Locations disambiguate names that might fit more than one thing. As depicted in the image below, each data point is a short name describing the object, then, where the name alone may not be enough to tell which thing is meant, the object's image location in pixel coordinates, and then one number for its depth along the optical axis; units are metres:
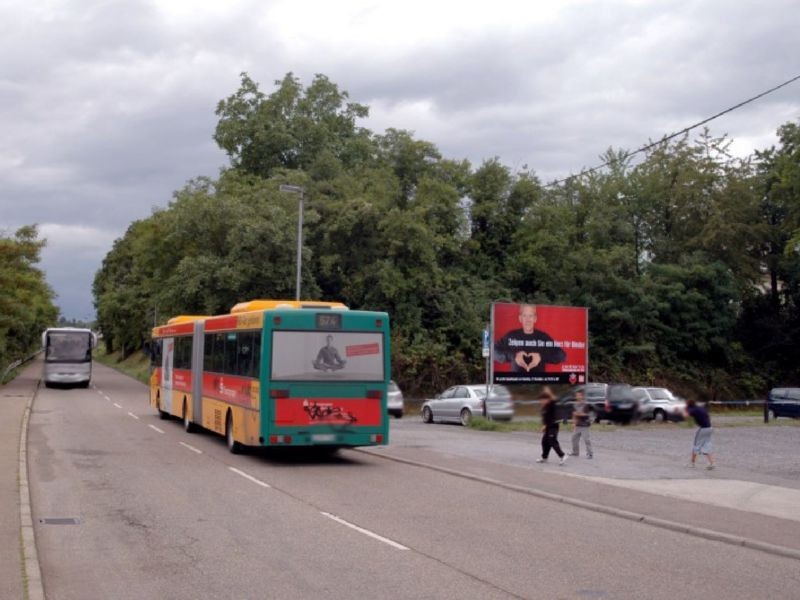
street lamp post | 32.14
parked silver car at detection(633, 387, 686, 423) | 34.97
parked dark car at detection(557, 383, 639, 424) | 33.31
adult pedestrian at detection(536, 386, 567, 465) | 18.78
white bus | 47.28
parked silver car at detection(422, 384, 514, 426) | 30.56
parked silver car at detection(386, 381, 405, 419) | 35.26
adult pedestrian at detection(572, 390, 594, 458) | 20.00
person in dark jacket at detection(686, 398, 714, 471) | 18.38
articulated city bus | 17.19
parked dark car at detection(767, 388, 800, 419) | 42.00
